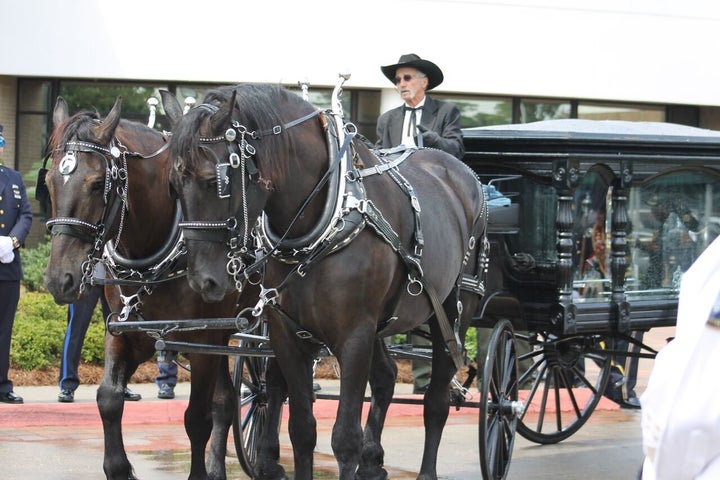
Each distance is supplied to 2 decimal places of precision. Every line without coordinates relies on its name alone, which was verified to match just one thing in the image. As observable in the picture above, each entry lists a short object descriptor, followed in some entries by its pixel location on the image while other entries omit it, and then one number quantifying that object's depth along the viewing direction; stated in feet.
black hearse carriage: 52.26
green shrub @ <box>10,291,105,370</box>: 76.59
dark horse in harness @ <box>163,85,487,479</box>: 35.91
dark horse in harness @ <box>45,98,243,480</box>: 40.86
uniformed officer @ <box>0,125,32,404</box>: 67.67
